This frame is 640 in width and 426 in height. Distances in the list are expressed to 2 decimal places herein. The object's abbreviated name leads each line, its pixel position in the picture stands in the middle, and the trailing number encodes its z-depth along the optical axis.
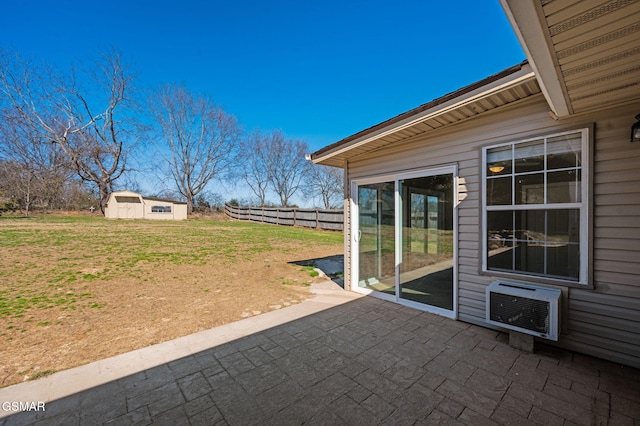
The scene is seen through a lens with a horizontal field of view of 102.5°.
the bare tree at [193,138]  23.73
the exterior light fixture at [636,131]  2.05
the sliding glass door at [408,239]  3.46
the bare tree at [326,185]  23.62
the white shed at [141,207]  21.17
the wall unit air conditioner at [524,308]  2.26
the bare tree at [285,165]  26.64
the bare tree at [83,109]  19.20
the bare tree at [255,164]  26.91
